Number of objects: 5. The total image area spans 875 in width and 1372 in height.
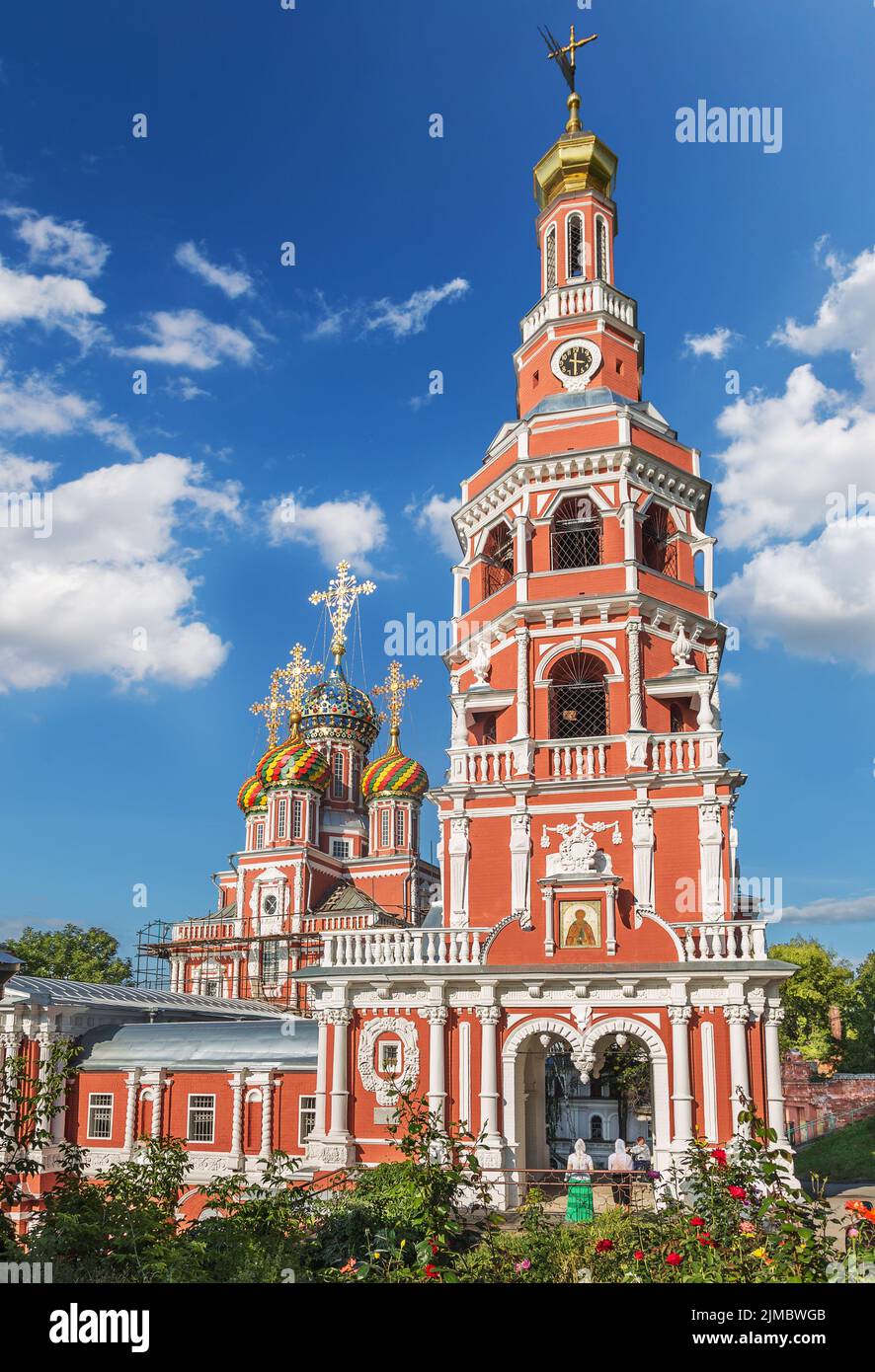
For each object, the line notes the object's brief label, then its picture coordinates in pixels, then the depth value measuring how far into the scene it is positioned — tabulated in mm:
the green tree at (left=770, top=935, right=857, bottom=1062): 50000
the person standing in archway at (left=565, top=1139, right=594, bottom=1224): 16141
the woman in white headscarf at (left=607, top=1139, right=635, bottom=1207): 18844
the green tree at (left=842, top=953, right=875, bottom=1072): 48400
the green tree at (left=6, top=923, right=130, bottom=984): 54688
